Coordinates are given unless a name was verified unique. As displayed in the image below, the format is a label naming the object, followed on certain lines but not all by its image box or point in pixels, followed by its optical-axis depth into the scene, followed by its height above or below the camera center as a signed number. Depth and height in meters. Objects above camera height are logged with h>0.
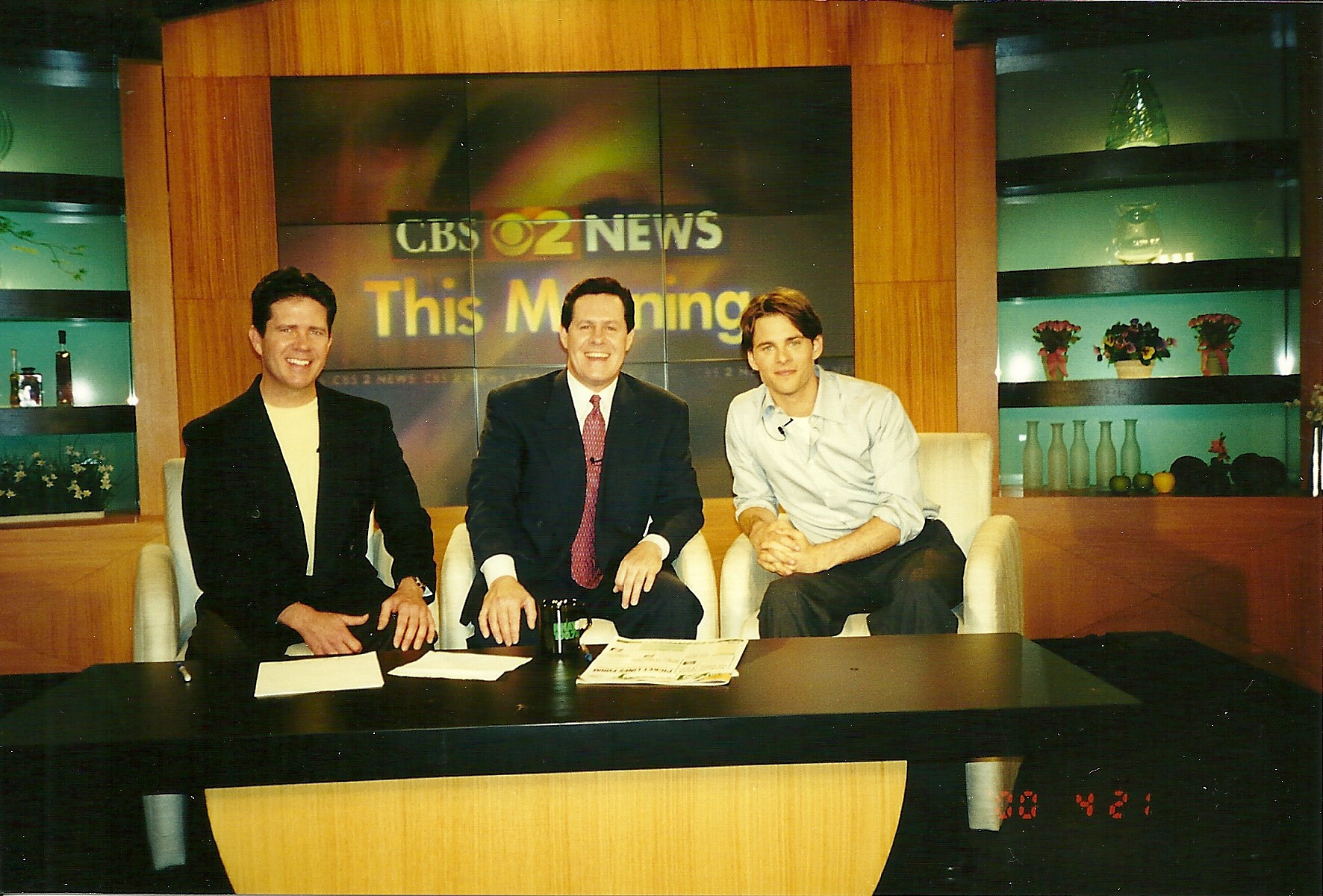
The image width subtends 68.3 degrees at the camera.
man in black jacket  2.33 -0.18
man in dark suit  2.49 -0.11
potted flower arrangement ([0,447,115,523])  3.55 -0.15
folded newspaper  1.62 -0.42
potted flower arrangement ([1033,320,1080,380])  3.75 +0.28
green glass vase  3.75 +1.15
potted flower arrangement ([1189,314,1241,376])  3.67 +0.27
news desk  1.40 -0.47
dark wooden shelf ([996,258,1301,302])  3.58 +0.49
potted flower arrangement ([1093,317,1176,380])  3.71 +0.25
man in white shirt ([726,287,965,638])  2.50 -0.15
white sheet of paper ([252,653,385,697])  1.63 -0.42
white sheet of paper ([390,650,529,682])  1.70 -0.42
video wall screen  3.65 +0.80
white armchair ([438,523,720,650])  2.46 -0.40
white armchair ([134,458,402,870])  2.17 -0.40
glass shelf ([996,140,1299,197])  3.61 +0.92
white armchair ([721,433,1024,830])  2.23 -0.37
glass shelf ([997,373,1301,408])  3.58 +0.07
